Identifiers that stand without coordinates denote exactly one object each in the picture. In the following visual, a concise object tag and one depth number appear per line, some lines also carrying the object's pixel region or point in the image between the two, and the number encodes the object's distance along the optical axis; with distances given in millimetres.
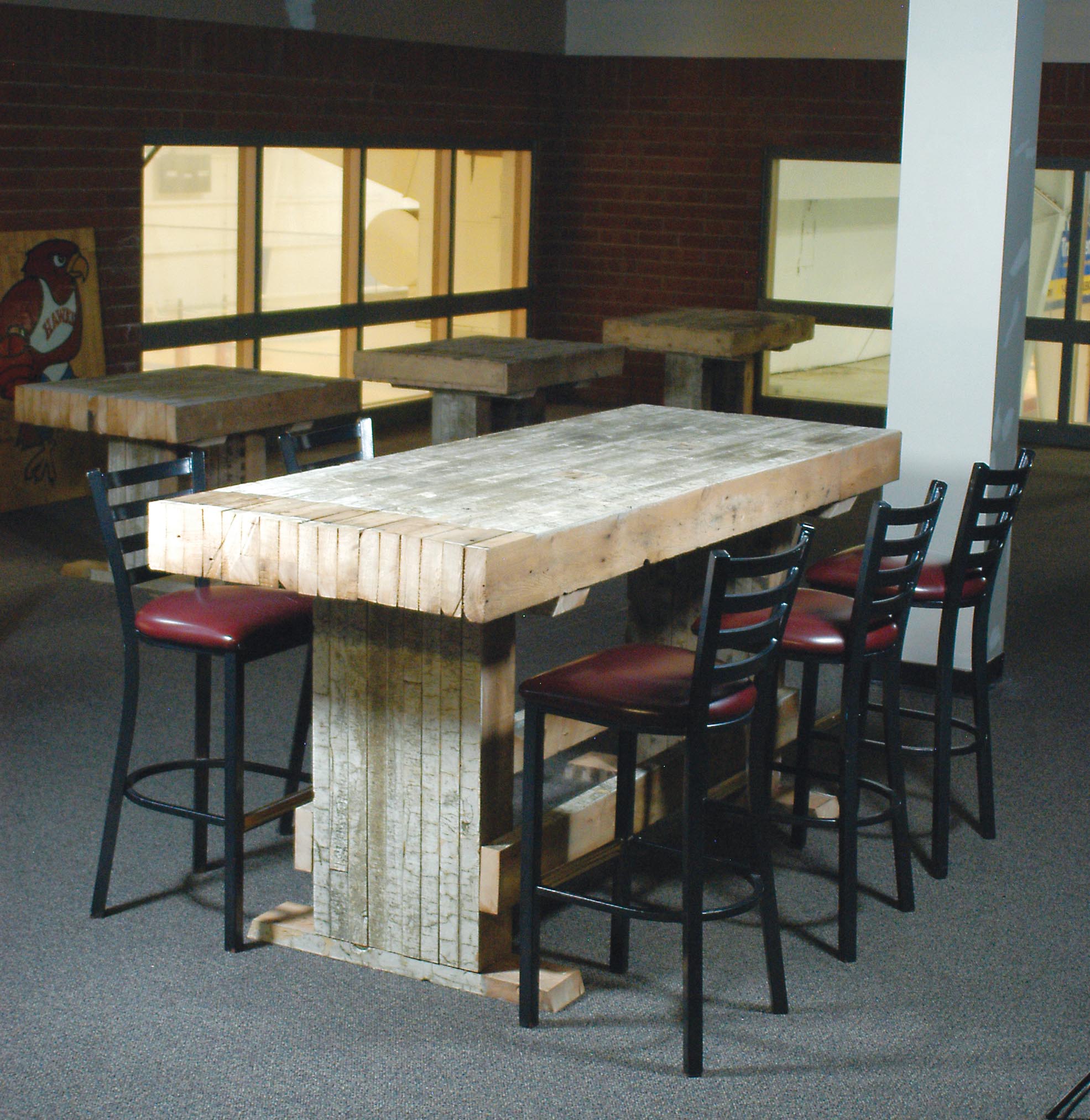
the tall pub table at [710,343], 8102
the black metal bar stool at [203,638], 3299
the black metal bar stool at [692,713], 2885
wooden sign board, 7418
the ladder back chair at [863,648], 3357
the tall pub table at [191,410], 5812
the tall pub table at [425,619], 2799
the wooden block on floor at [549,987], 3121
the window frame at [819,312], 10430
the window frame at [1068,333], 9773
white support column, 4898
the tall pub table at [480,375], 6645
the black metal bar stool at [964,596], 3805
